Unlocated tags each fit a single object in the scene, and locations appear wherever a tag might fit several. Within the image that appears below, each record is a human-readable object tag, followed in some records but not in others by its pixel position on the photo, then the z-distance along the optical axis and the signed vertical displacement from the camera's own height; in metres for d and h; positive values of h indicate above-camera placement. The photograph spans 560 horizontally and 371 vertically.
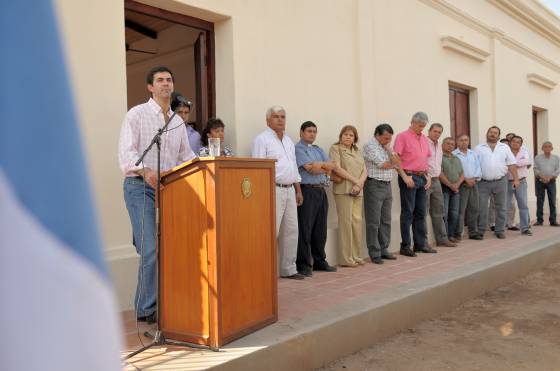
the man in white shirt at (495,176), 9.25 +0.01
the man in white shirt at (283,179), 5.41 +0.04
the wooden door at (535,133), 14.38 +1.17
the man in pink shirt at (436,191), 8.02 -0.20
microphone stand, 3.31 -0.74
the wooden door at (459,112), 10.15 +1.32
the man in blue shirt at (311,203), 5.93 -0.24
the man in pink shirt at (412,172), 7.37 +0.09
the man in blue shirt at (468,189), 8.97 -0.21
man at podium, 3.69 +0.16
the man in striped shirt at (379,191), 6.81 -0.15
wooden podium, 3.25 -0.44
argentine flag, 0.48 -0.02
